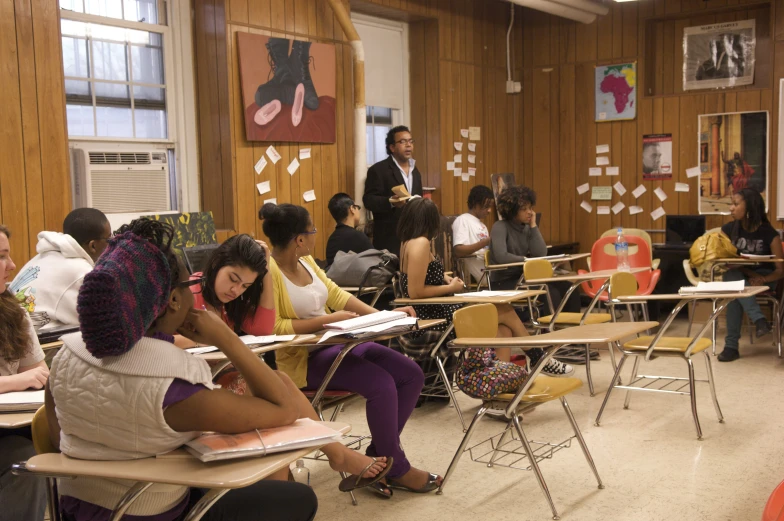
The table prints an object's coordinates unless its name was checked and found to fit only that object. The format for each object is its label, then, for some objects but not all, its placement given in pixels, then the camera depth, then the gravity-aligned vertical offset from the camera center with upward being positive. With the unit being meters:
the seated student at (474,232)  6.76 -0.44
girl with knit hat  1.78 -0.44
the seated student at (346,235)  5.81 -0.37
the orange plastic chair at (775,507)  2.16 -0.89
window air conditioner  5.61 +0.07
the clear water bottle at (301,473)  3.83 -1.36
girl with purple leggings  3.50 -0.77
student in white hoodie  3.51 -0.38
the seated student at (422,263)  4.69 -0.47
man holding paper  7.05 -0.02
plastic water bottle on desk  7.07 -0.65
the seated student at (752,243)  6.58 -0.58
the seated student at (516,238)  6.33 -0.47
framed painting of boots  6.29 +0.76
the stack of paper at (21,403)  2.35 -0.61
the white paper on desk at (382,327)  3.25 -0.59
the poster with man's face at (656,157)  8.56 +0.19
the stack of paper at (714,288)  4.55 -0.63
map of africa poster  8.69 +0.90
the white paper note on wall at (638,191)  8.74 -0.17
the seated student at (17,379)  2.51 -0.60
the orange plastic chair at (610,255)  7.20 -0.69
